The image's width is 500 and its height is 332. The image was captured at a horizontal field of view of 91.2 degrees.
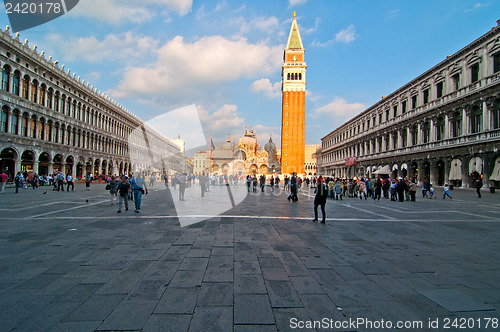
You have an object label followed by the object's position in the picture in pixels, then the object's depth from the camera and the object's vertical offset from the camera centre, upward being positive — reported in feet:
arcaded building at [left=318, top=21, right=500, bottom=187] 73.20 +20.59
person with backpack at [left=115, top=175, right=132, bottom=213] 32.17 -2.37
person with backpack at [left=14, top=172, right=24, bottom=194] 55.81 -1.69
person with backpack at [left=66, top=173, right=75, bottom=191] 64.67 -2.24
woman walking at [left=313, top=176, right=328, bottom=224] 25.53 -2.11
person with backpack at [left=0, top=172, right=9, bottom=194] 54.77 -1.57
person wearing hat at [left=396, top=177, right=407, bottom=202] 52.49 -2.96
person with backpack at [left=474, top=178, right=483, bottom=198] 57.27 -2.60
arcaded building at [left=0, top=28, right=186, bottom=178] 82.38 +21.92
